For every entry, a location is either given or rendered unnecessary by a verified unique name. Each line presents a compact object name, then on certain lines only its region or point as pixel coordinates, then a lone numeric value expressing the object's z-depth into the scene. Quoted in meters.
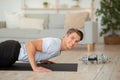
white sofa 6.31
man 3.50
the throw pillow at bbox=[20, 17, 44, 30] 7.02
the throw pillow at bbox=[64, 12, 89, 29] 6.77
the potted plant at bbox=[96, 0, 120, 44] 8.02
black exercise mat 3.74
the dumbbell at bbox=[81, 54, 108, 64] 4.24
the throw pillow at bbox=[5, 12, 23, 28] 7.15
